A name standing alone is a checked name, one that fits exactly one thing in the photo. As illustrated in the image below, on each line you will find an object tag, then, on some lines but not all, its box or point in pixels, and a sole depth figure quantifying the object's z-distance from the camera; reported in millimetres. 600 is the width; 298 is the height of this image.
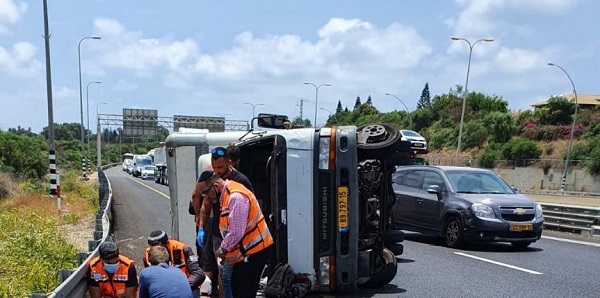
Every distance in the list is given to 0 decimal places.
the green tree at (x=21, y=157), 32031
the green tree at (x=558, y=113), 57688
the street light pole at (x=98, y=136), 52219
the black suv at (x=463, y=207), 9977
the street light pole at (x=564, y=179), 40738
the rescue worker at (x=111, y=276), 5496
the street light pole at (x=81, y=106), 43325
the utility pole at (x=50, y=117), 18578
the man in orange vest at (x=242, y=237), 4379
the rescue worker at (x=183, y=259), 5281
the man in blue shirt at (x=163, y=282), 4238
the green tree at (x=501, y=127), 58688
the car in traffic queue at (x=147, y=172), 47062
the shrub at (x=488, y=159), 52253
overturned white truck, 6062
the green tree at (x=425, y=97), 140750
